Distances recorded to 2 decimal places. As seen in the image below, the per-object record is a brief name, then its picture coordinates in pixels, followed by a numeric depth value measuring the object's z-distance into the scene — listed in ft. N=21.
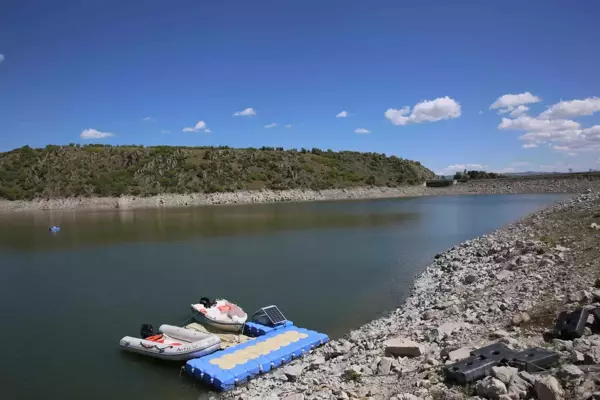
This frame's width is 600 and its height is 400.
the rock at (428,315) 39.68
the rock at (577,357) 20.94
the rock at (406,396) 21.18
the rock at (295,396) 26.20
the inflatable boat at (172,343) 38.11
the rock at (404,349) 28.12
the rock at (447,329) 31.32
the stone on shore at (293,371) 31.89
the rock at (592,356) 20.35
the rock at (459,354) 24.83
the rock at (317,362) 32.82
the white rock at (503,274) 46.28
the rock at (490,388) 19.21
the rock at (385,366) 26.35
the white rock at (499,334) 28.32
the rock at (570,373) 19.22
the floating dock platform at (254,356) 33.55
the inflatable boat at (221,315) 43.86
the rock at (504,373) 20.15
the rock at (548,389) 17.88
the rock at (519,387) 18.69
